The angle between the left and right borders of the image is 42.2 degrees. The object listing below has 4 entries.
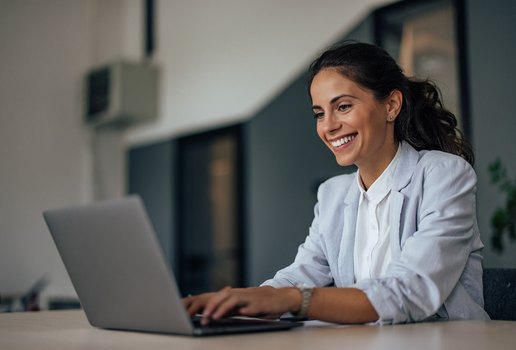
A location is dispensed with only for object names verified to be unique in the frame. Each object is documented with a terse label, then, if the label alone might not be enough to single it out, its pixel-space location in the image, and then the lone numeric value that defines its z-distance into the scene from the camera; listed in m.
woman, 1.27
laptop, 1.00
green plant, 3.26
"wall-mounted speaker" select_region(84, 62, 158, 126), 5.86
